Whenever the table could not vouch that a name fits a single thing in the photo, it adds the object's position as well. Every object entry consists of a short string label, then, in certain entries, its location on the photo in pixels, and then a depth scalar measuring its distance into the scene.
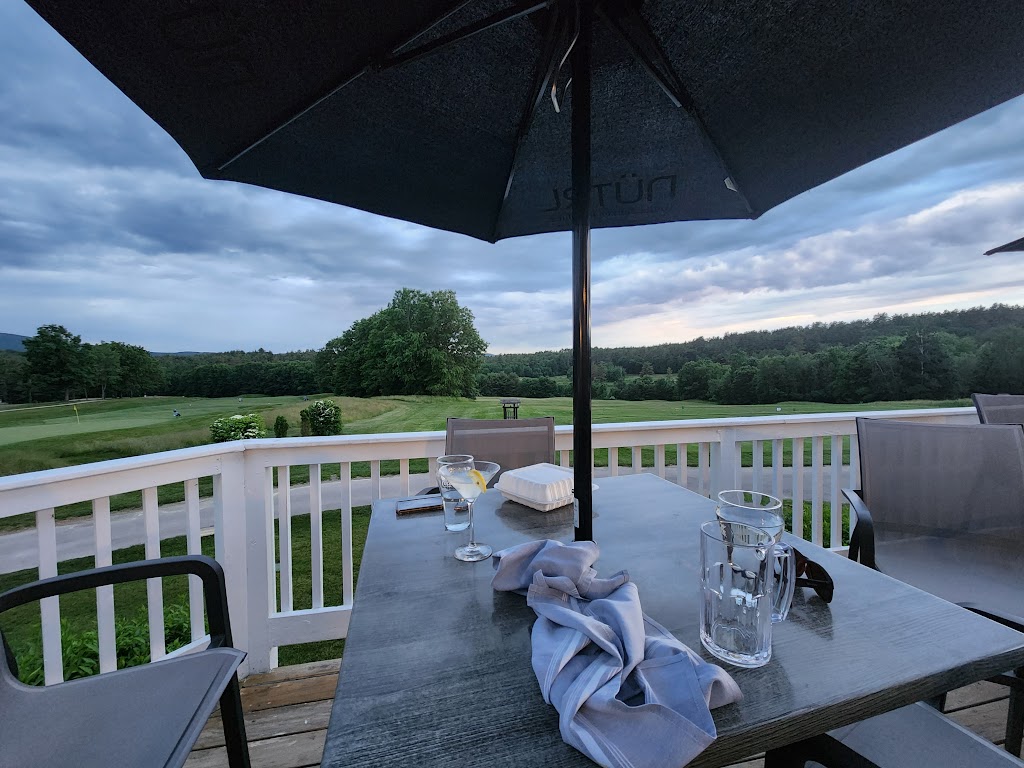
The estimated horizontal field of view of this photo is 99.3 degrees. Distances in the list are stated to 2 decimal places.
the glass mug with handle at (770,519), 0.68
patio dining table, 0.52
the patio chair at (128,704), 0.96
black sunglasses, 0.84
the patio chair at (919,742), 0.83
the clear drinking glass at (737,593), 0.68
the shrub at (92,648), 2.41
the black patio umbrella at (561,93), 1.05
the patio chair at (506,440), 2.06
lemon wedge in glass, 1.09
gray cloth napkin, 0.48
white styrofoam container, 1.41
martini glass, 1.07
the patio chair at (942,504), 1.68
